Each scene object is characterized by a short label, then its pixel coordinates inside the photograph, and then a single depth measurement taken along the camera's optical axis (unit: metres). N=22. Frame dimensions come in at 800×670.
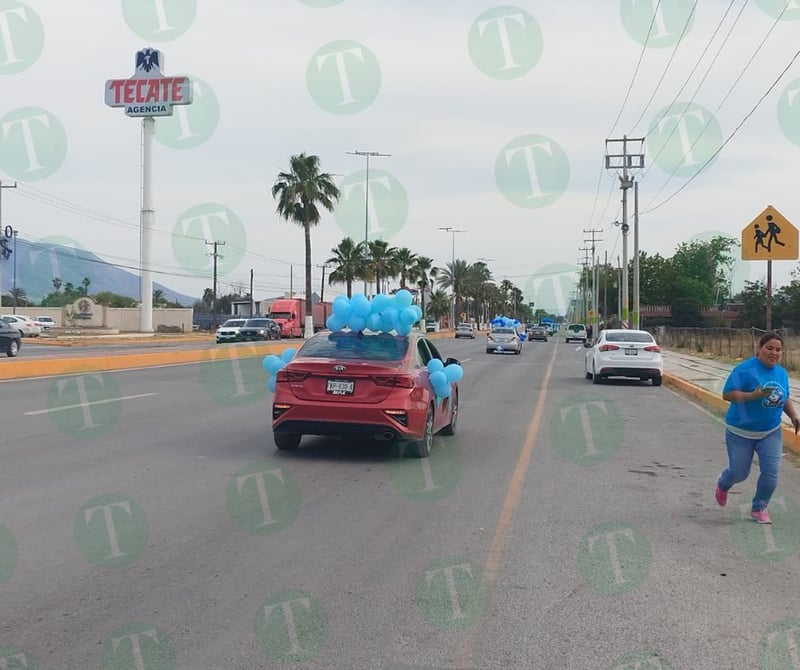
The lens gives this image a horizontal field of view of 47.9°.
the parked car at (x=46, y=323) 64.59
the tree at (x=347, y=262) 75.70
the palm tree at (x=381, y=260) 82.12
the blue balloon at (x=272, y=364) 11.40
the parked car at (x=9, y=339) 29.47
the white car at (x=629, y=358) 23.18
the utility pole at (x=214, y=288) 90.27
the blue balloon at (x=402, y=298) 10.82
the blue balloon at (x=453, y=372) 11.09
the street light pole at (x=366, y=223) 66.91
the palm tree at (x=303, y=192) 57.25
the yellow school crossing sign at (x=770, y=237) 16.42
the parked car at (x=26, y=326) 53.41
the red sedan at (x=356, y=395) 9.67
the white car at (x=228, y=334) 50.50
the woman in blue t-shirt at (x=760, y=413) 7.13
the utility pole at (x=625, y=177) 46.78
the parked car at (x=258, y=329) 51.47
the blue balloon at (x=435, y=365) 10.82
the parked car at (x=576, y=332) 74.81
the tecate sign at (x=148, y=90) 59.97
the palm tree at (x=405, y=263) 95.31
